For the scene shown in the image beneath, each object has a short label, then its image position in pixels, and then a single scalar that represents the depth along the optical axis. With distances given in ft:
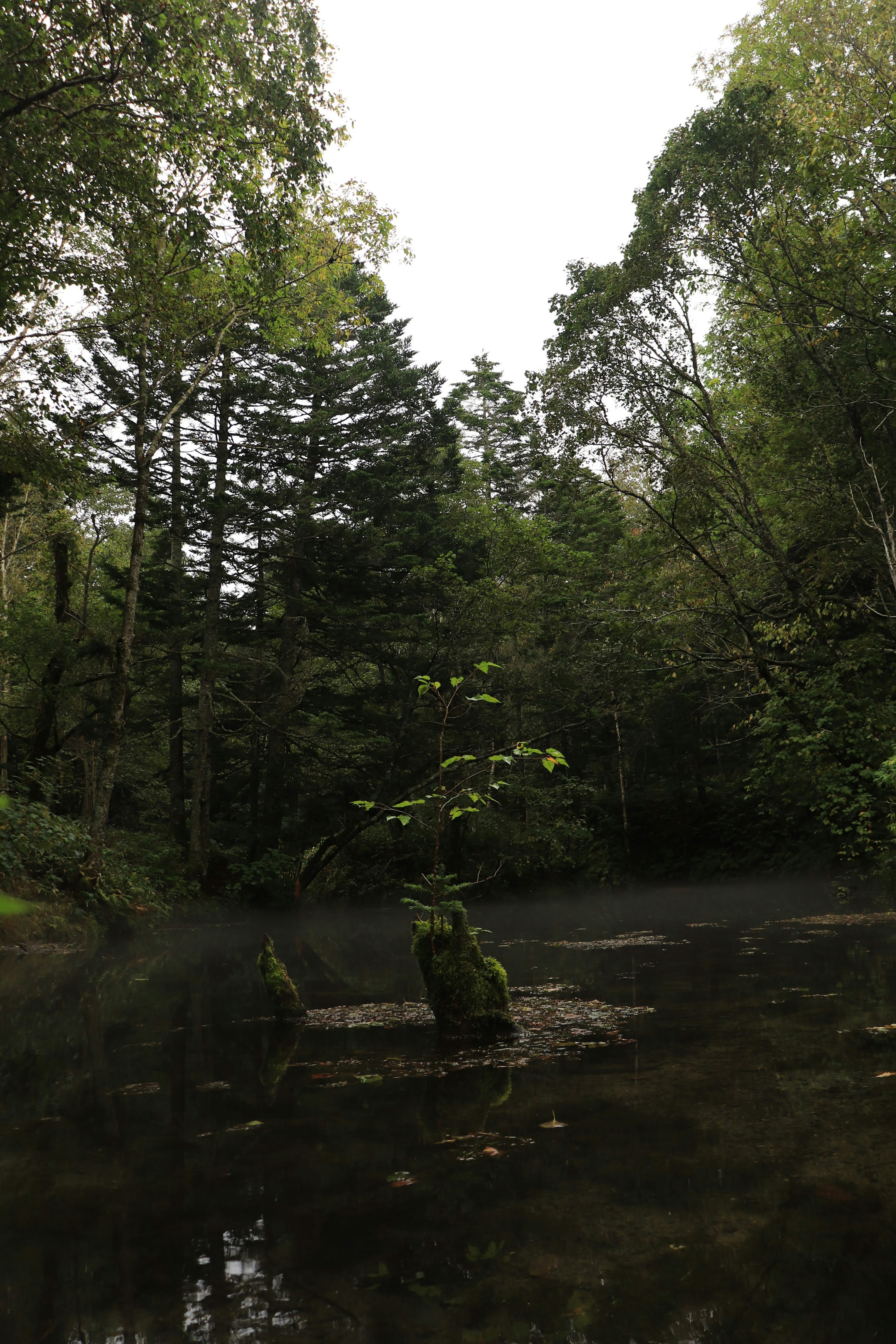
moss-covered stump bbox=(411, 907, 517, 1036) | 22.98
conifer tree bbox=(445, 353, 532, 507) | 127.75
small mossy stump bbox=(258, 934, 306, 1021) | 27.32
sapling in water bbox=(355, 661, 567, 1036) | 22.94
